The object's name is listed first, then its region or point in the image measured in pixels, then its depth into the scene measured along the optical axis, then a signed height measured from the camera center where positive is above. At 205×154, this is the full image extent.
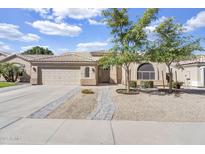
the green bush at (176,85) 13.73 -0.79
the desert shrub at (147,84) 14.36 -0.69
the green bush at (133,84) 14.37 -0.67
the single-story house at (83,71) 15.88 +0.83
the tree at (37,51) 43.03 +9.07
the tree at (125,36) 9.65 +3.12
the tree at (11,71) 17.90 +1.08
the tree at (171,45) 10.08 +2.51
